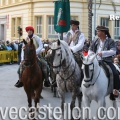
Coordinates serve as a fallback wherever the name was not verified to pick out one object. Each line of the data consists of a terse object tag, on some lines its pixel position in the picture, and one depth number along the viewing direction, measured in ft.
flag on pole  42.86
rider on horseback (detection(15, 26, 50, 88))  33.27
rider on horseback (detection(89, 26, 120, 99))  27.54
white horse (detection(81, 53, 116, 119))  24.80
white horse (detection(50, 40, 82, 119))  26.78
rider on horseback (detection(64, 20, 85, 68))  30.42
